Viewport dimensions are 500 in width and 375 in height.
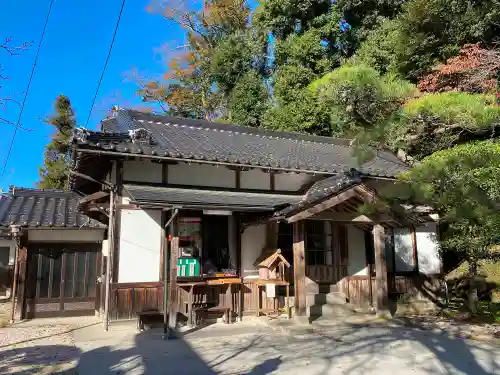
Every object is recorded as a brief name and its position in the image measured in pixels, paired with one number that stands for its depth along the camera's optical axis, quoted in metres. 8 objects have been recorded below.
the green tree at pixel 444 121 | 6.12
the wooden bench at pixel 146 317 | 8.92
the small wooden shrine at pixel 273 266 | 9.84
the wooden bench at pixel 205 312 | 9.46
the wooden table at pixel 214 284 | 9.34
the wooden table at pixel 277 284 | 9.85
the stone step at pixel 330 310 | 10.50
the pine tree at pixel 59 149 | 20.92
